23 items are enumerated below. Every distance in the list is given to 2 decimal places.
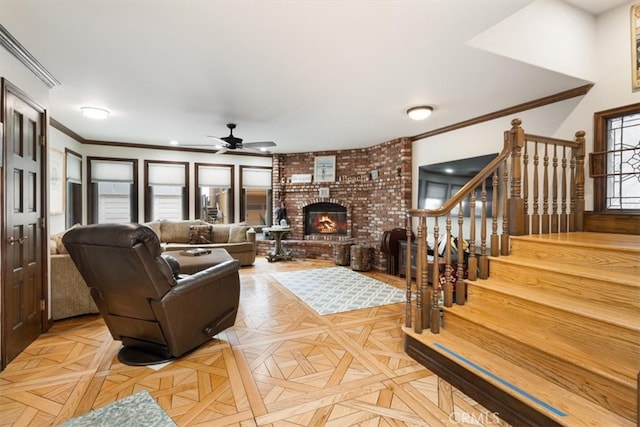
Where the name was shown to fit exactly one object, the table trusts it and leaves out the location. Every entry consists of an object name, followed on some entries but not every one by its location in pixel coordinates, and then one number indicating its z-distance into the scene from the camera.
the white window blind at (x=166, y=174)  6.34
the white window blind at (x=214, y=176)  6.74
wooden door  2.25
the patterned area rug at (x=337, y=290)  3.64
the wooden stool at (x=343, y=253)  6.00
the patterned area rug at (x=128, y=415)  1.62
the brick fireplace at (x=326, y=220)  6.87
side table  6.38
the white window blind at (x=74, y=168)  5.16
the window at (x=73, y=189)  5.17
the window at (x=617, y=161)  2.84
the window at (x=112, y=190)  5.90
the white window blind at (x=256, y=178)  7.14
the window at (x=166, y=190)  6.32
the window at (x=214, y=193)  6.73
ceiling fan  4.46
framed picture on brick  6.86
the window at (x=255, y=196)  7.14
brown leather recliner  1.95
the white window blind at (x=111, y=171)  5.89
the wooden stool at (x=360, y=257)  5.54
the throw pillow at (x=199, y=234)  5.93
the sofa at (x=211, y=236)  5.77
